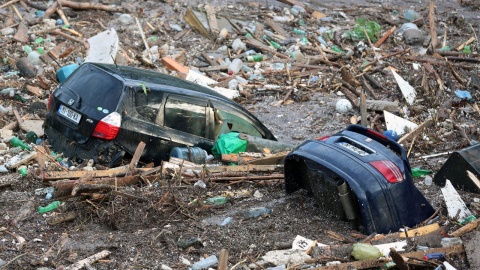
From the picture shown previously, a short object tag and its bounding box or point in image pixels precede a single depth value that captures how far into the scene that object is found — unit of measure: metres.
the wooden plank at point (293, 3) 20.62
